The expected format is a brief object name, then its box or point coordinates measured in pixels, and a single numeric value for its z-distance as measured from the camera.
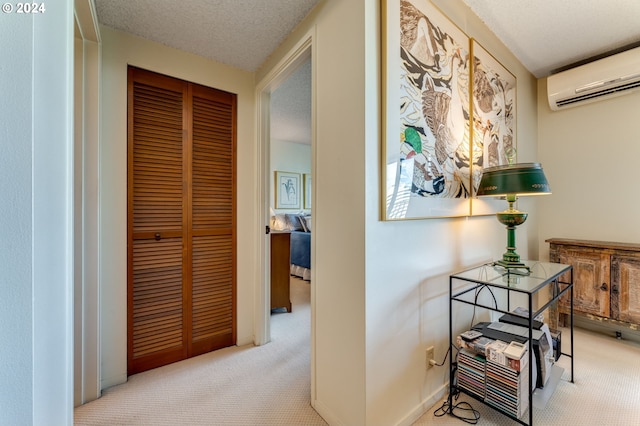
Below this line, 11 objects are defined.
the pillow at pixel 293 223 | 4.74
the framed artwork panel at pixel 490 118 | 1.89
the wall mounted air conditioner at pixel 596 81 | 2.12
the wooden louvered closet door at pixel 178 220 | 1.86
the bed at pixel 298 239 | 4.09
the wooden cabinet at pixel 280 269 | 2.92
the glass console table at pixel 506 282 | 1.28
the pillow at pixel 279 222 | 4.24
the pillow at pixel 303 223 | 4.62
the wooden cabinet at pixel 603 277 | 2.11
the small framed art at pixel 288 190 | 5.22
